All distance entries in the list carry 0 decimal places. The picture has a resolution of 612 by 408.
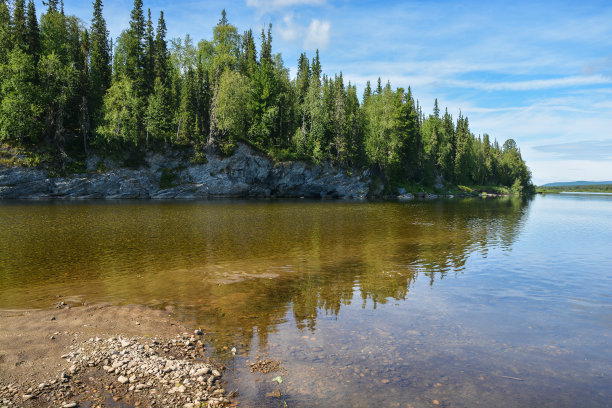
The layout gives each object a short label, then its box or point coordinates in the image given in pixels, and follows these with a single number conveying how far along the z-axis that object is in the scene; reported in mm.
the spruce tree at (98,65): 63231
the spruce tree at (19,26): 56312
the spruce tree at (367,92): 110000
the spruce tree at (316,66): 94438
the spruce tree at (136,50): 66188
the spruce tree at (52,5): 70400
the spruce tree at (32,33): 58125
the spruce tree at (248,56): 81375
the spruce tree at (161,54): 72062
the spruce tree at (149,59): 69375
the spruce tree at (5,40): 54938
